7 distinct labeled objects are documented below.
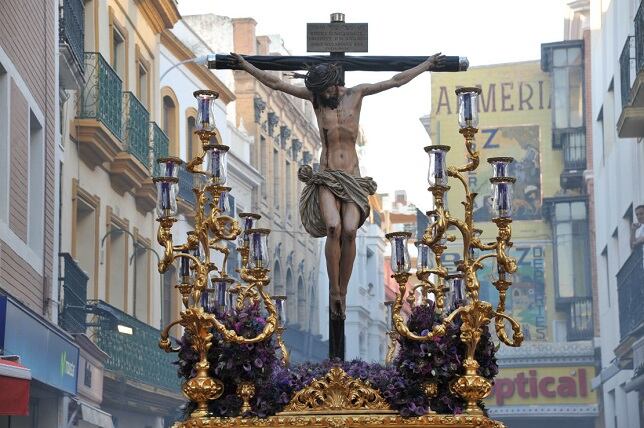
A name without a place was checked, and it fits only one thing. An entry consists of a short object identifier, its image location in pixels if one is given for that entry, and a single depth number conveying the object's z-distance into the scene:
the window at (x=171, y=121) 33.28
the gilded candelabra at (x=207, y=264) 10.16
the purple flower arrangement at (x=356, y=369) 10.00
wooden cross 11.30
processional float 9.98
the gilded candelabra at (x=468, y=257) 10.03
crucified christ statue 10.68
